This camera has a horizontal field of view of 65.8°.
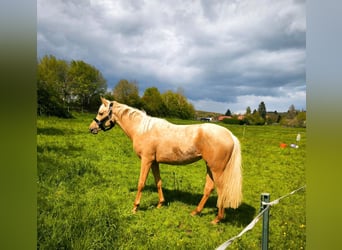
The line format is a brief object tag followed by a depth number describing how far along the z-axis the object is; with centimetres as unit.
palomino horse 286
